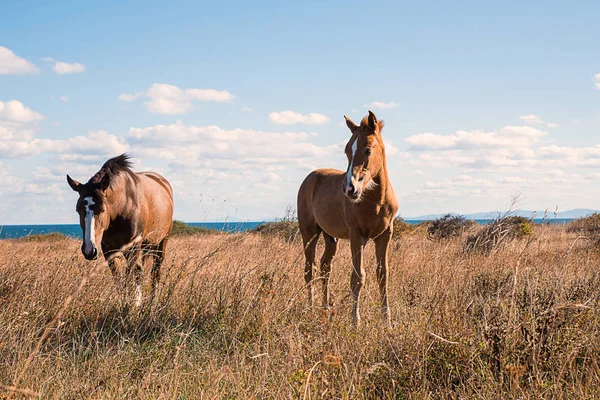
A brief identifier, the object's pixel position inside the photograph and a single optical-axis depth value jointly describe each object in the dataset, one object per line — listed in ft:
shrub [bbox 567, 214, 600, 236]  46.14
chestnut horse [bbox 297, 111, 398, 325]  20.20
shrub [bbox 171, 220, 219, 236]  88.33
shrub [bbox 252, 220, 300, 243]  58.27
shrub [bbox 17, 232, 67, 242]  77.82
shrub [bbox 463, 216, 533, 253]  37.28
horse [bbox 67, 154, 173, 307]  23.12
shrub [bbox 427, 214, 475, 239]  57.88
